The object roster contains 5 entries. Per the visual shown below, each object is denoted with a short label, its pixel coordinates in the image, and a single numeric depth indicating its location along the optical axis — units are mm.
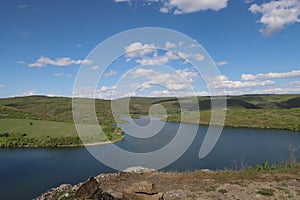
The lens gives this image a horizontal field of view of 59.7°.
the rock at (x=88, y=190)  7052
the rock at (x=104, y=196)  6941
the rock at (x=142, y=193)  7913
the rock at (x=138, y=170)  14867
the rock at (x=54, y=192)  10984
